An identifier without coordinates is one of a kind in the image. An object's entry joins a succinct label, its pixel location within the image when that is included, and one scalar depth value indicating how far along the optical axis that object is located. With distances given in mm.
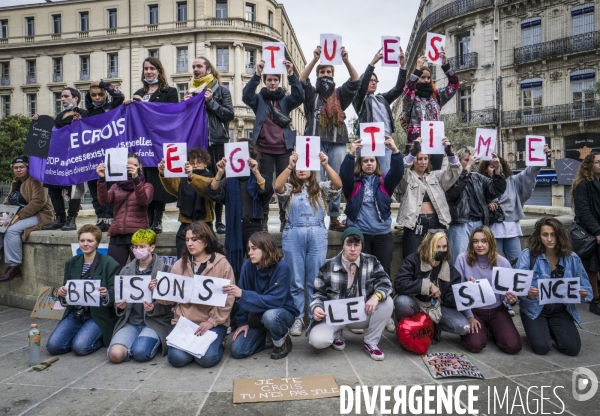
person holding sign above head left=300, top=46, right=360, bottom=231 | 5914
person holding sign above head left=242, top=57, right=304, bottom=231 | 5840
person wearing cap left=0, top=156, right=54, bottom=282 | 6785
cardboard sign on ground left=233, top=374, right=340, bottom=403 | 3572
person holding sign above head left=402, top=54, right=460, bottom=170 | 6241
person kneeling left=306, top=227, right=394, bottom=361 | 4578
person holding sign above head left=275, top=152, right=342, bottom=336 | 5074
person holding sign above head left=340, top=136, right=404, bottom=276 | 5238
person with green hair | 4508
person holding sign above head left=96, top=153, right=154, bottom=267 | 5391
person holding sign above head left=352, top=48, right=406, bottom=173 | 6105
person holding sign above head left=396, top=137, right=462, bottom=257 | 5379
